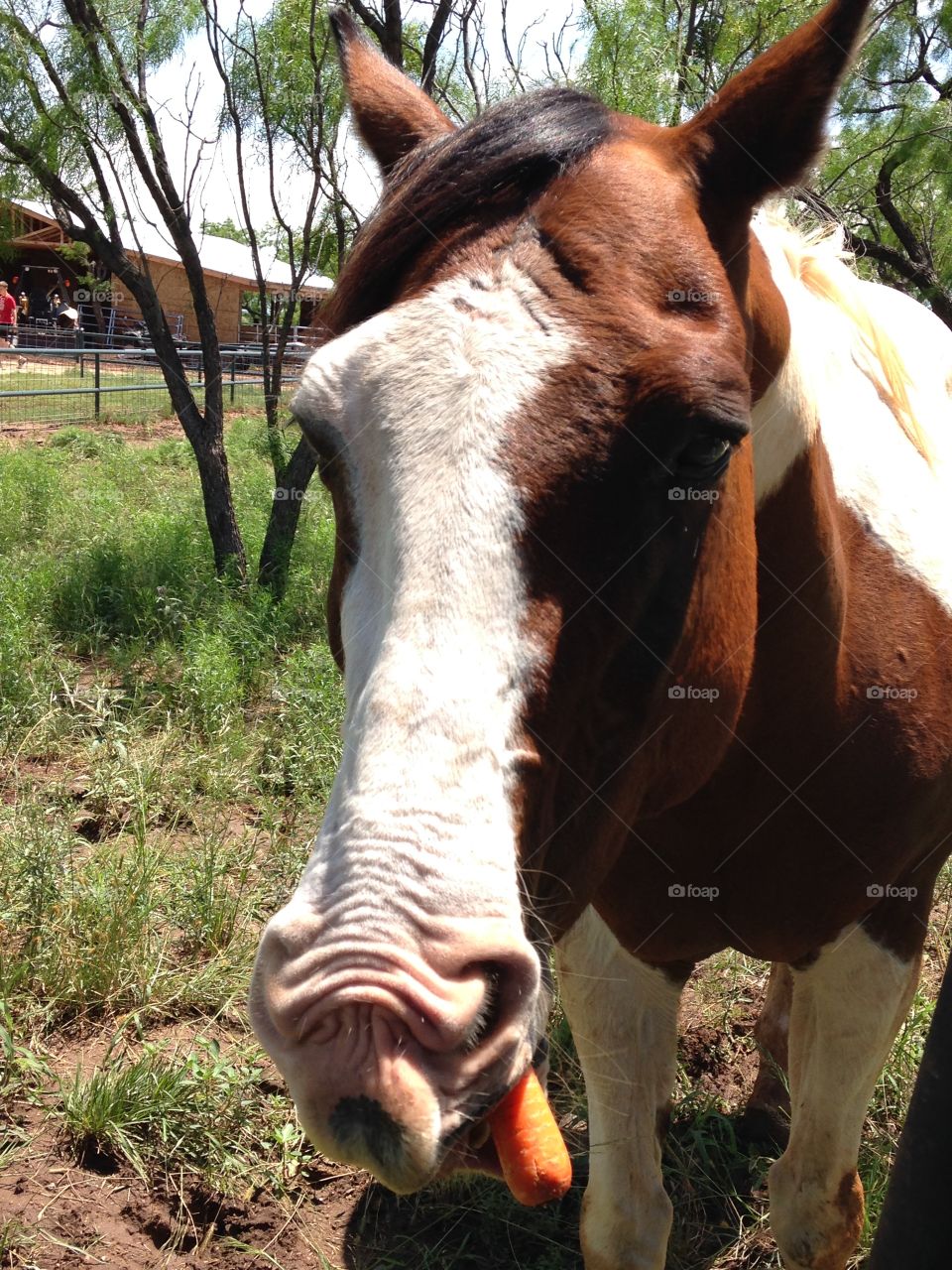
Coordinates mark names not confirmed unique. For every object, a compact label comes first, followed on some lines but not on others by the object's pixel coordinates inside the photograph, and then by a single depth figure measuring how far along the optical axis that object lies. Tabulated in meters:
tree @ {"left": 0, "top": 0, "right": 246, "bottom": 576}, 6.30
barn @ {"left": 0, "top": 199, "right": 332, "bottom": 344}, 26.94
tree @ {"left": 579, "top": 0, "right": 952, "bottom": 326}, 7.05
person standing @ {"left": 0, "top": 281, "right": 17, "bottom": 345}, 18.53
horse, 1.25
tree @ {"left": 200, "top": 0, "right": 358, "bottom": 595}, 7.02
